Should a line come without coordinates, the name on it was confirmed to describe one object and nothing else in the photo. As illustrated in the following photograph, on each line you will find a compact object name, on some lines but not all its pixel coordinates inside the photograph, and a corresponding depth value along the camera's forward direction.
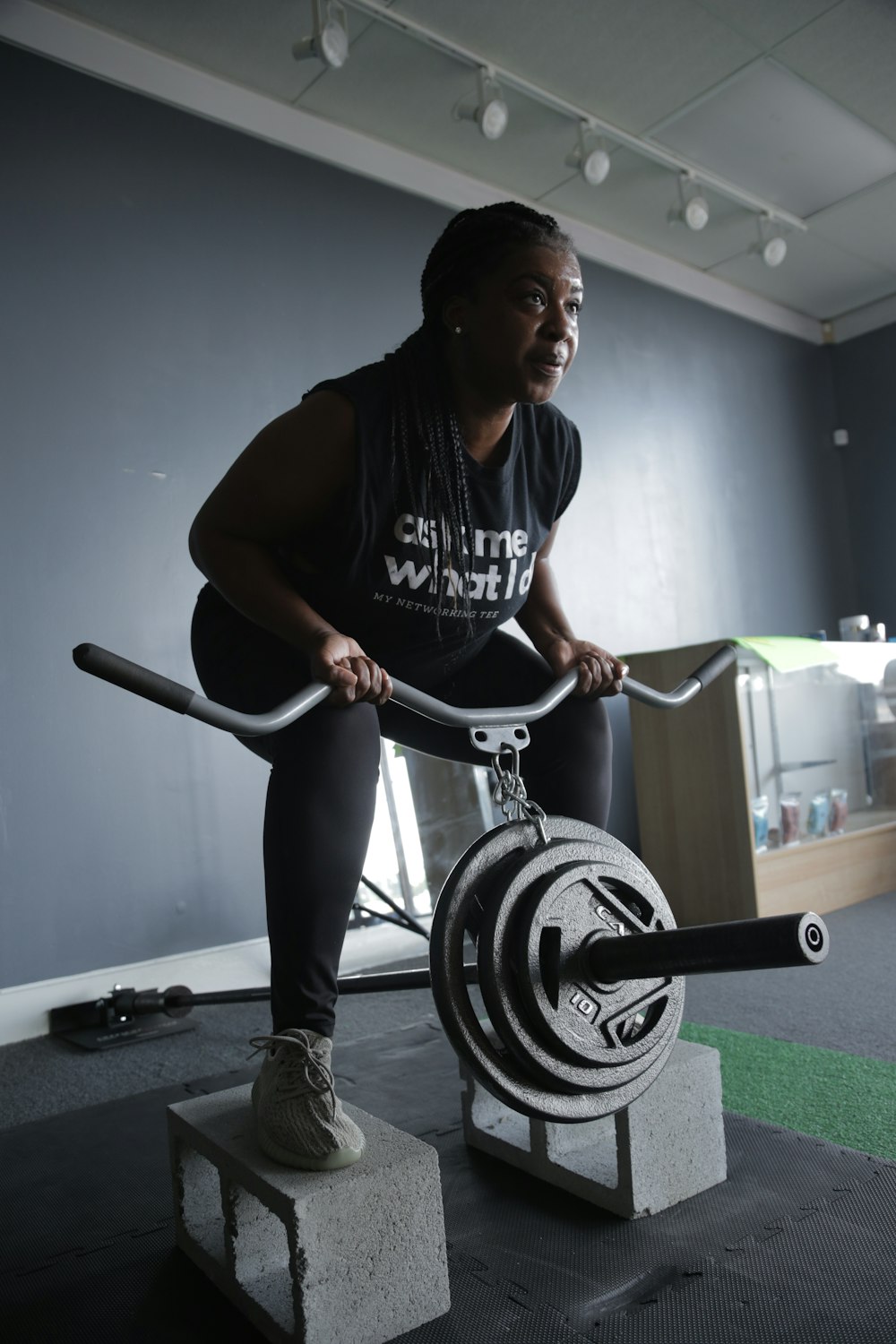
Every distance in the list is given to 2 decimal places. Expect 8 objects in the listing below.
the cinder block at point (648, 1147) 1.21
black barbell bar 0.75
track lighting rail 2.70
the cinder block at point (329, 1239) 0.96
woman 1.06
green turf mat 1.44
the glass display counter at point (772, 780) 2.88
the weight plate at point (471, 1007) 0.91
